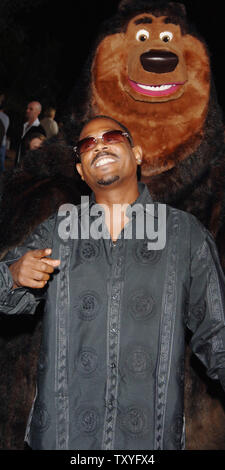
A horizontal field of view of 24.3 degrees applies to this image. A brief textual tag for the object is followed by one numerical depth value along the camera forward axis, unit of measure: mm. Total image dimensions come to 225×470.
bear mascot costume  2305
